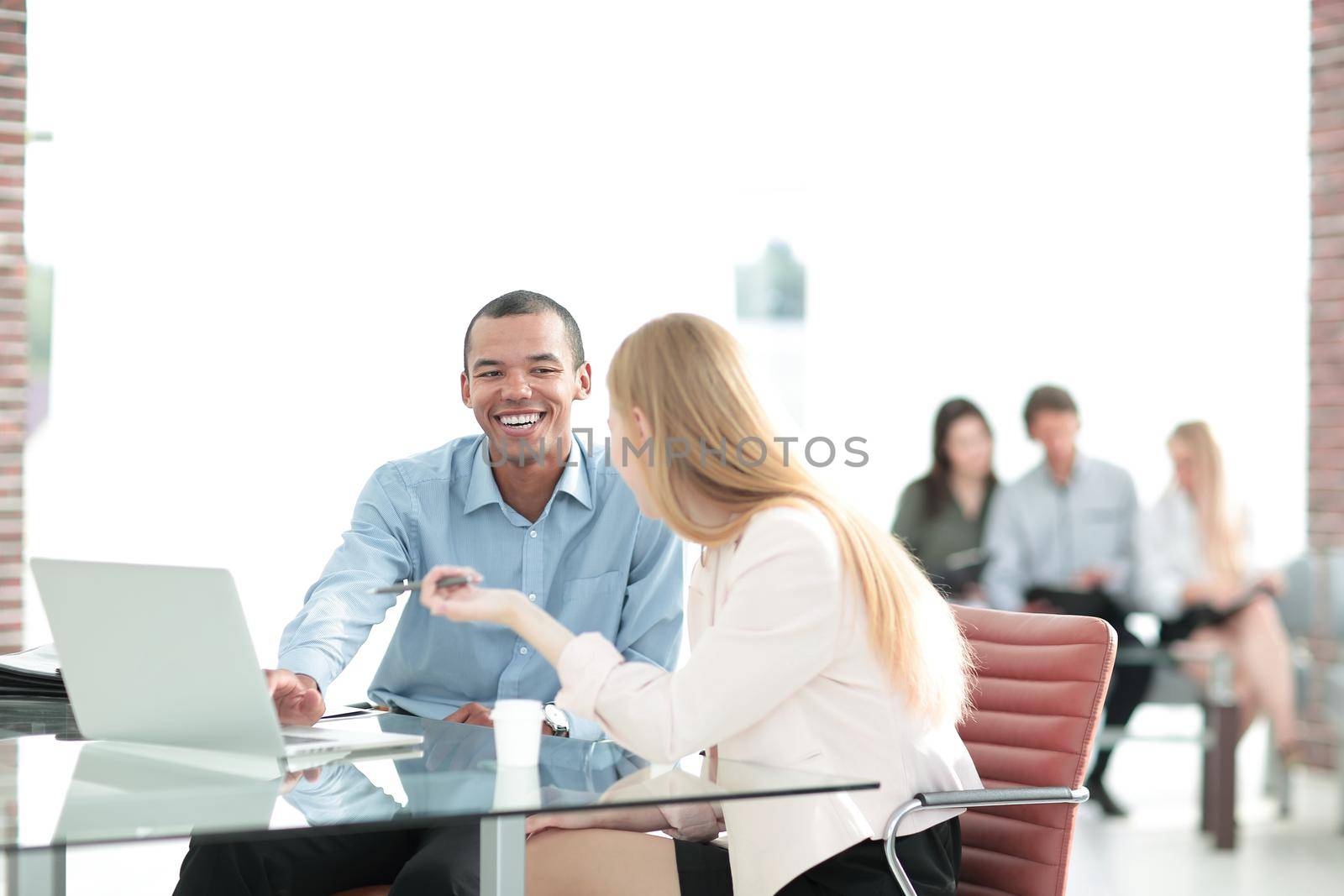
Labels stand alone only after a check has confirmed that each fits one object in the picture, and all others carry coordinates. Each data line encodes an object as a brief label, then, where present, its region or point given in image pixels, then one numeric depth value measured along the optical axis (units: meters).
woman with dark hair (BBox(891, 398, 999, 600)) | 6.77
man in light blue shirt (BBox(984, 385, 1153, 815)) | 6.56
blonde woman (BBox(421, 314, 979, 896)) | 3.31
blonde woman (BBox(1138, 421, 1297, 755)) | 6.17
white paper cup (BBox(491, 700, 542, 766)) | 3.29
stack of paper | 3.69
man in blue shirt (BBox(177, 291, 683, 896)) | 3.93
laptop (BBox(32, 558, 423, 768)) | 3.24
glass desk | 3.10
